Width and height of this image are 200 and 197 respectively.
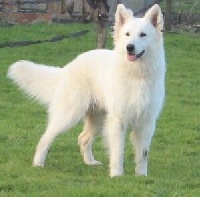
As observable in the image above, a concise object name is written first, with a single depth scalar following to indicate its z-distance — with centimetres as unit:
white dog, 1113
